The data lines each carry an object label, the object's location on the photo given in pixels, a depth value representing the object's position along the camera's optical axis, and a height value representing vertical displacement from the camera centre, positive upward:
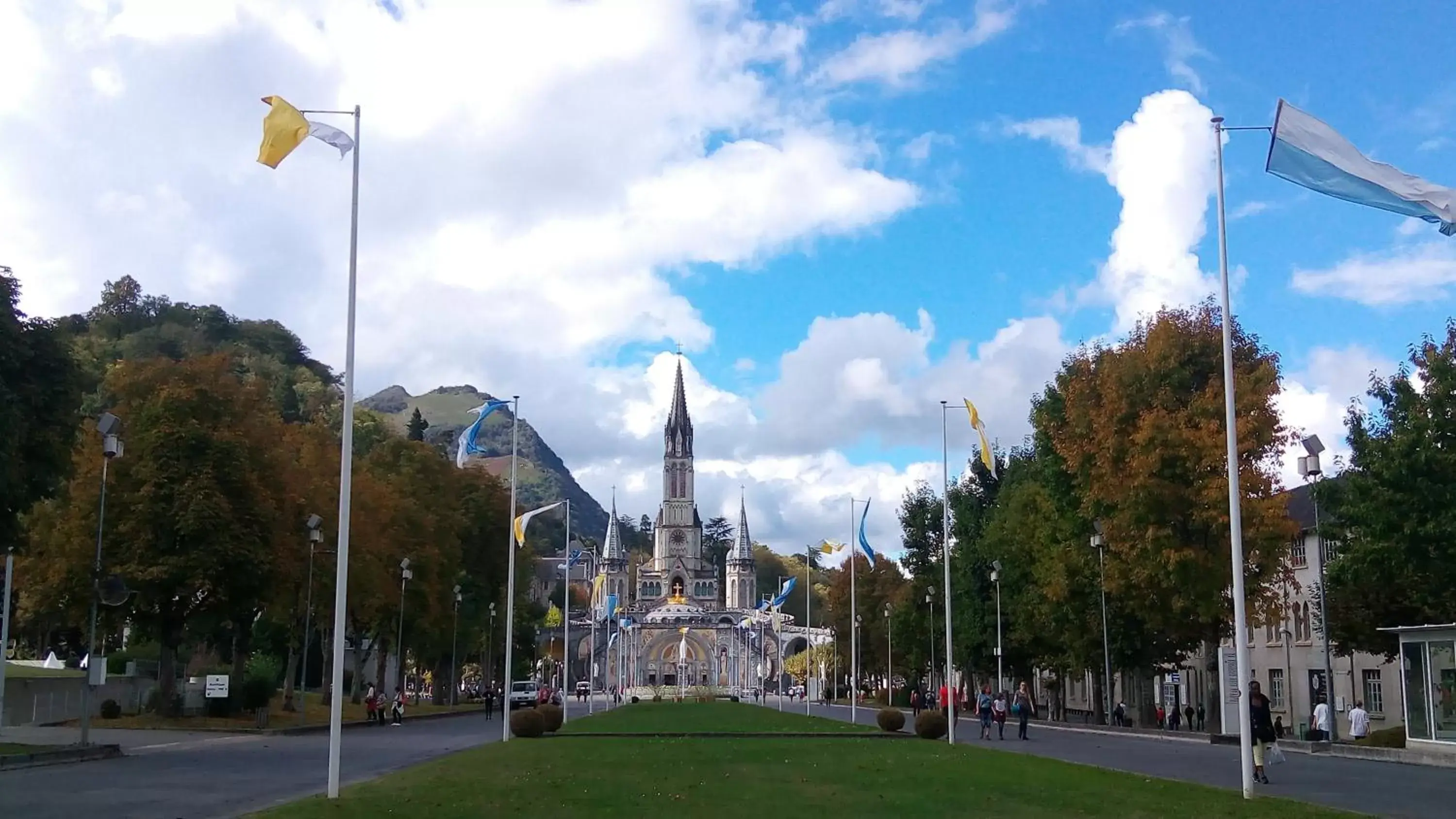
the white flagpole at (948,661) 39.53 -1.24
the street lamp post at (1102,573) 47.59 +1.62
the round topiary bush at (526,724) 41.00 -3.12
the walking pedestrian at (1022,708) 44.56 -2.92
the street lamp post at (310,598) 44.47 +0.74
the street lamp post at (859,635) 98.63 -1.15
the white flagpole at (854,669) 66.50 -2.66
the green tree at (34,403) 30.66 +4.95
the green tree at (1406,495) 36.94 +3.40
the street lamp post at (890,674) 89.93 -3.88
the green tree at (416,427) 137.16 +19.47
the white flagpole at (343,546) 19.98 +1.08
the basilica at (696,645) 143.88 -2.96
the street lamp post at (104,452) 32.38 +3.97
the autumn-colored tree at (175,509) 44.81 +3.57
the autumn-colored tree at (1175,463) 43.03 +4.99
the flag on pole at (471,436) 38.16 +5.09
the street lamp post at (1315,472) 37.12 +3.96
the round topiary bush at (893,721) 44.03 -3.26
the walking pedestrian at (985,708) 44.38 -2.89
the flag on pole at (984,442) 38.40 +4.94
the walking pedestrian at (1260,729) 24.77 -1.98
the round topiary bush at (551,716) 42.72 -3.01
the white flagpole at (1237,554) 20.41 +0.99
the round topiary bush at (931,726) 41.50 -3.21
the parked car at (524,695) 74.38 -4.19
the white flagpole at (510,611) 41.86 +0.25
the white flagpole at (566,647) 63.62 -1.75
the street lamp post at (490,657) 79.88 -2.36
